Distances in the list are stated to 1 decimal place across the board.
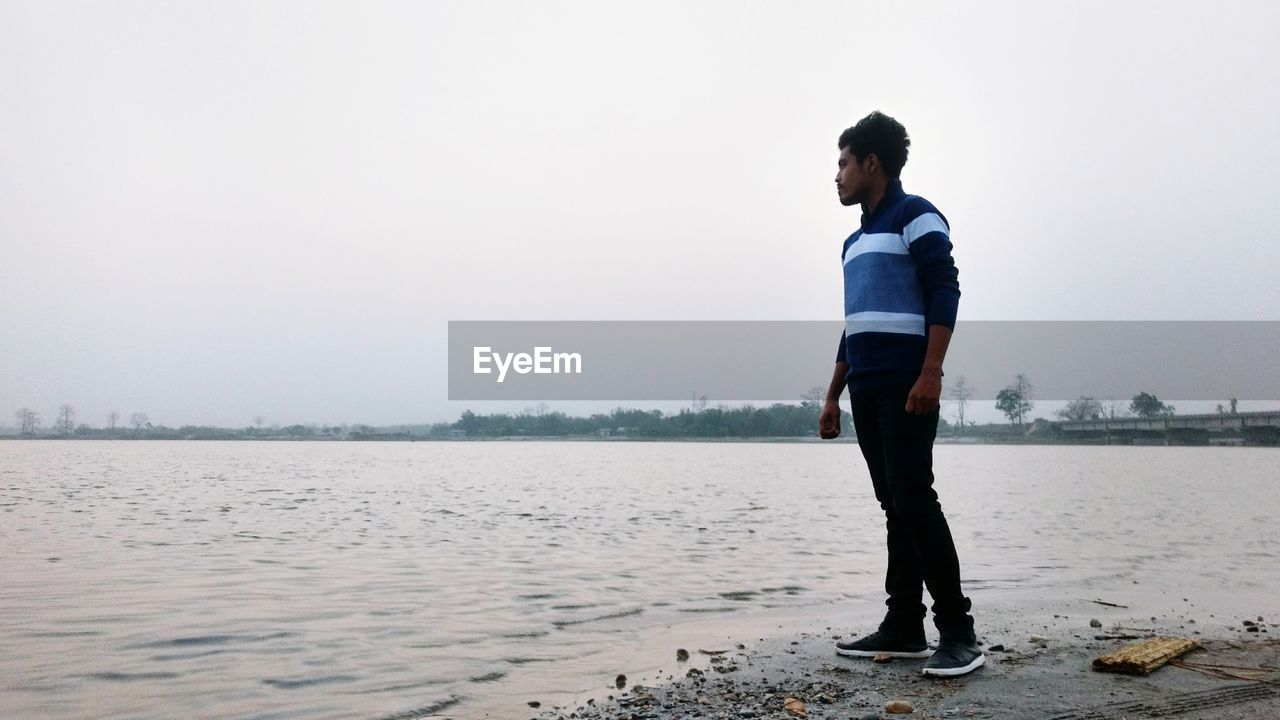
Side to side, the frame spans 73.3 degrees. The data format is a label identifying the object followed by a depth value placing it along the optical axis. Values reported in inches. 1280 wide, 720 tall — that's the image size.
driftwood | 143.4
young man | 152.9
